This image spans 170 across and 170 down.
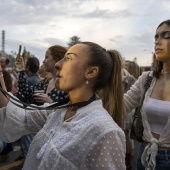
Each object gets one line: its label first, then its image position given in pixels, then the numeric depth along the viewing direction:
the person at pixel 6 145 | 2.55
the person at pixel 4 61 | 3.70
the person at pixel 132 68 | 3.31
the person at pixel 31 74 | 2.49
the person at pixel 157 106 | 1.21
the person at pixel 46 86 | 1.76
